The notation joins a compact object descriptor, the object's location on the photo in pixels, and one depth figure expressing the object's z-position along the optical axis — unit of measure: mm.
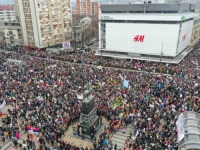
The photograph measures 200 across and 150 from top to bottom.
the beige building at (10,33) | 54984
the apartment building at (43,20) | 48812
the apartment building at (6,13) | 103812
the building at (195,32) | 53688
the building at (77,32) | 60244
